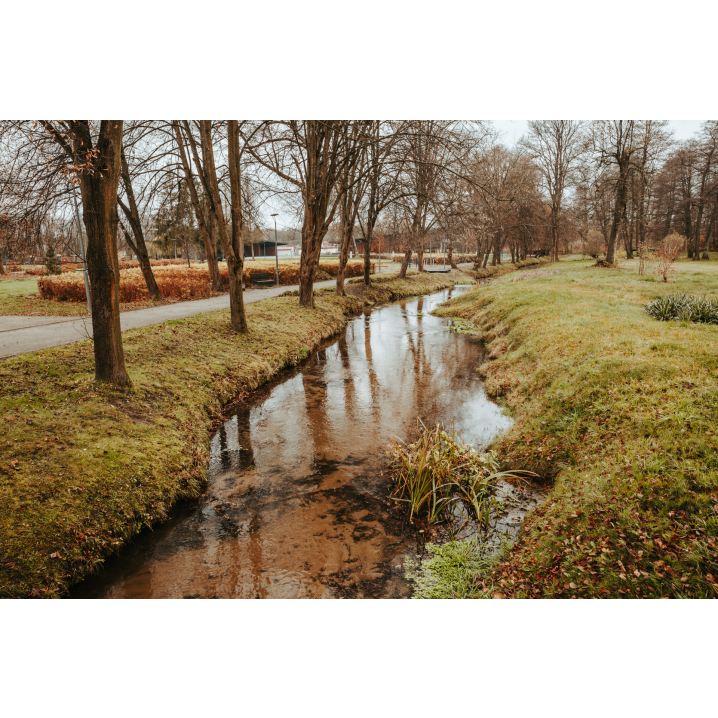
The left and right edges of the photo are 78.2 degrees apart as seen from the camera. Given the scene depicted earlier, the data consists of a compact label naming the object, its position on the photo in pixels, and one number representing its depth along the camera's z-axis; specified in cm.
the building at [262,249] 7391
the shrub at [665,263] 1734
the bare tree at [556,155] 3719
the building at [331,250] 7616
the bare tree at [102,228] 581
